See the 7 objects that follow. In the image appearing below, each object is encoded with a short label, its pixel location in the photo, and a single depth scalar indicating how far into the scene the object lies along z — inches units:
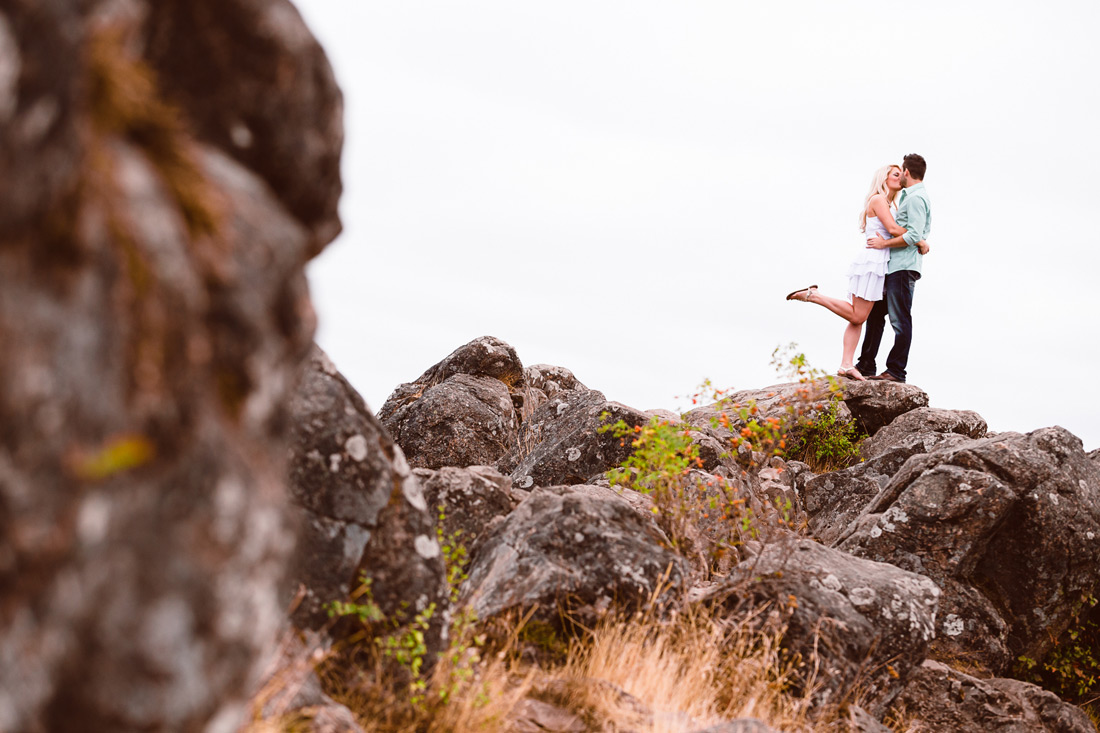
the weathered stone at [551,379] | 892.0
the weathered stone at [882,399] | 702.5
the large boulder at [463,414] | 711.1
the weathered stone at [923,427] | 640.4
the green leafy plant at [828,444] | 674.8
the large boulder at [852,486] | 560.1
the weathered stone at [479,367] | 799.1
